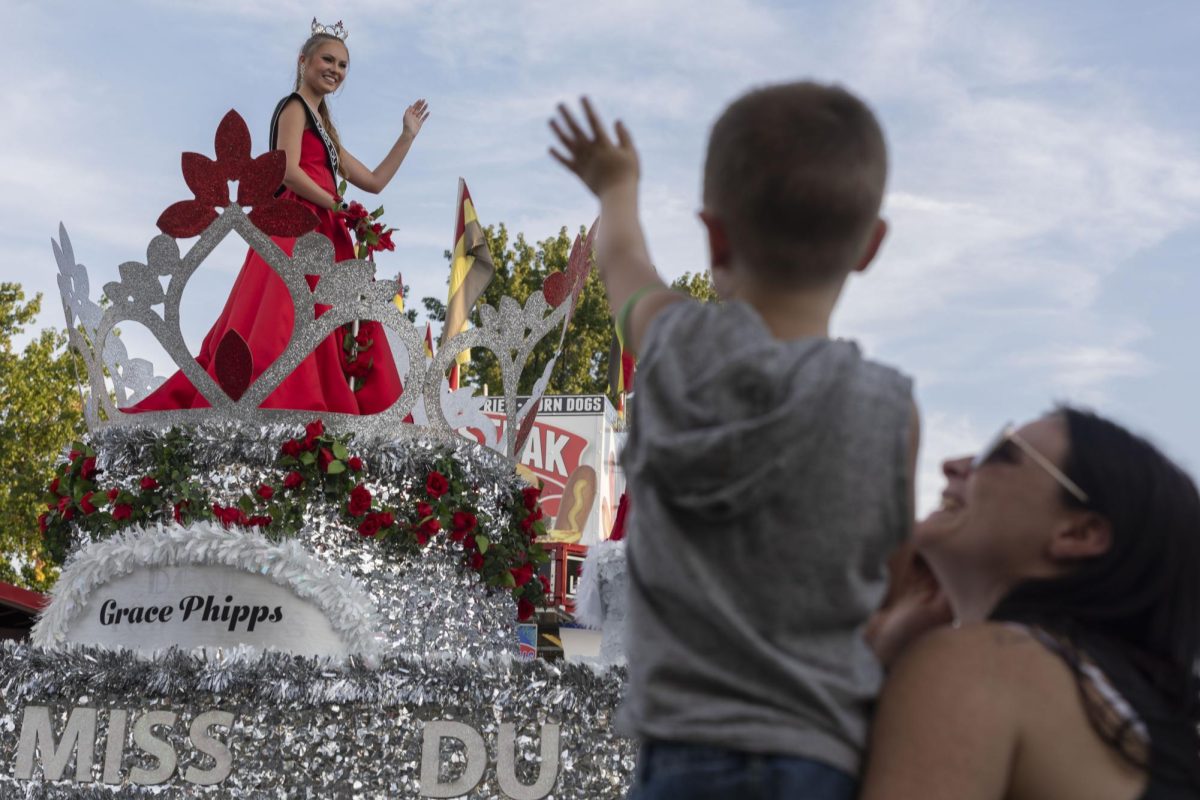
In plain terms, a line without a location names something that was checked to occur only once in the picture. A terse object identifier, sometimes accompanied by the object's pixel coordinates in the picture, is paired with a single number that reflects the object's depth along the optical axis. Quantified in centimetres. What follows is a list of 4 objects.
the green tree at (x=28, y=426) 1752
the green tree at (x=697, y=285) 2472
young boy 120
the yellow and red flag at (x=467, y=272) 532
